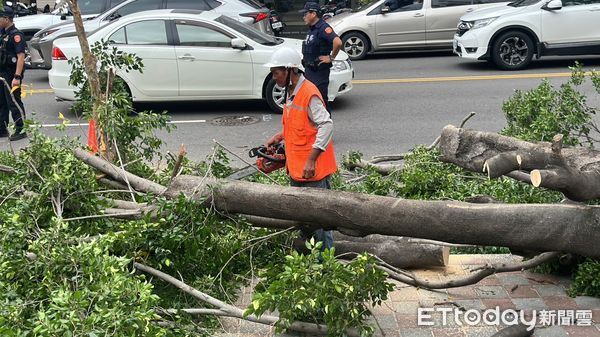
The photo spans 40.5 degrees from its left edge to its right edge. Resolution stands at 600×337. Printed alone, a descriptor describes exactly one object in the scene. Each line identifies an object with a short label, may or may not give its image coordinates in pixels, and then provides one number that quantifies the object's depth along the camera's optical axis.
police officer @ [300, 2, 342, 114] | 10.25
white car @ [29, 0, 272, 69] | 15.73
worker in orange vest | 5.69
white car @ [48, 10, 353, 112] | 12.33
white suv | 14.92
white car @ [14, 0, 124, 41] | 18.22
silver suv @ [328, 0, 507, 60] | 17.48
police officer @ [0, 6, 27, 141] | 10.92
